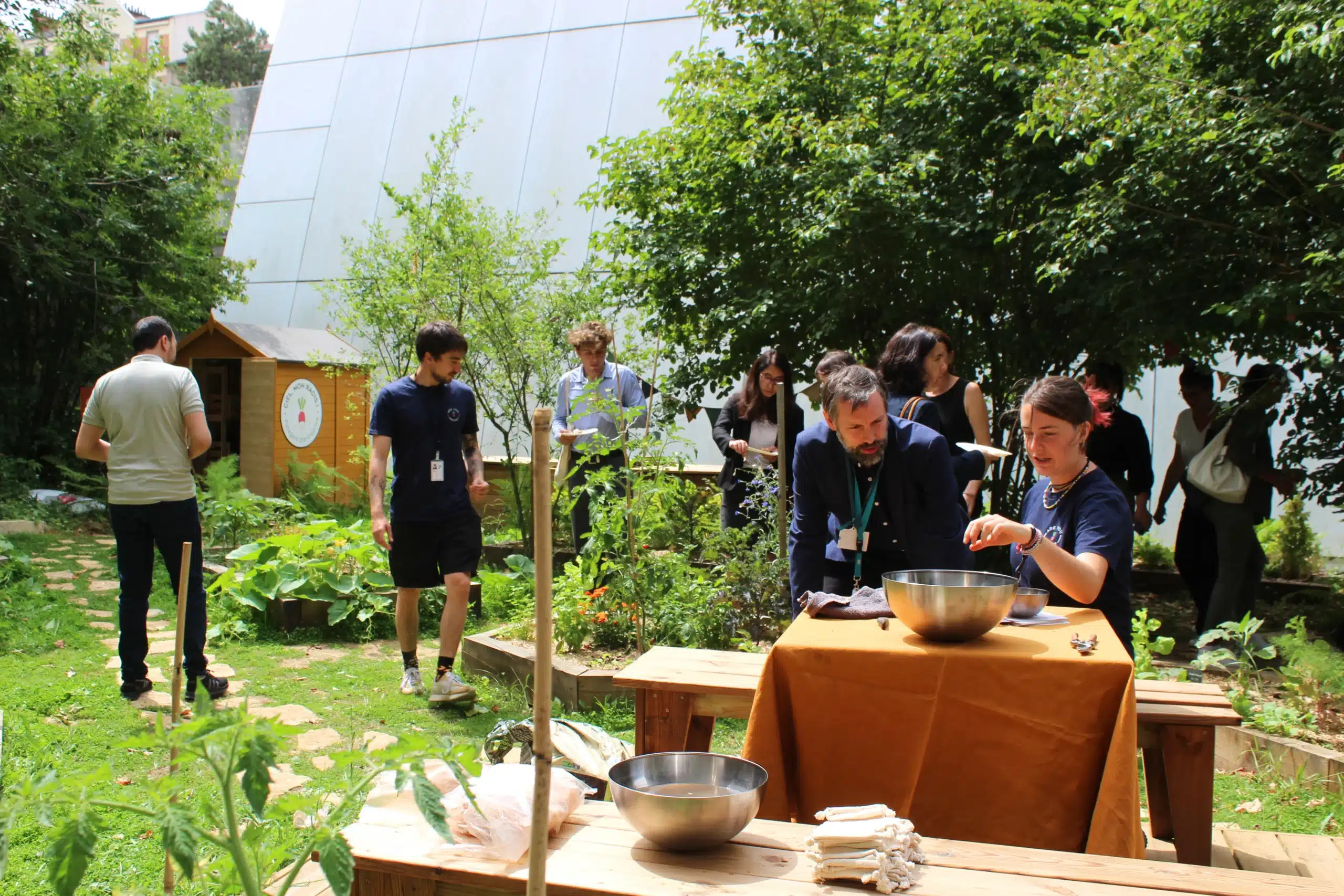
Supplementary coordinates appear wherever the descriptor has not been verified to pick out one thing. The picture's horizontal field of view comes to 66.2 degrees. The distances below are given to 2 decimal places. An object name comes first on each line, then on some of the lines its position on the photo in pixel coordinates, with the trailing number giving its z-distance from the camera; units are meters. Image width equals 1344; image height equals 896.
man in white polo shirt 4.87
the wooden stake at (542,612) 1.48
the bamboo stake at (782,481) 5.45
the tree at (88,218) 12.67
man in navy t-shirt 4.95
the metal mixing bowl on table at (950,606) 2.60
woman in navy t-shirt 3.10
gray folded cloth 3.07
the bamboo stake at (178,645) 2.49
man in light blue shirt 5.98
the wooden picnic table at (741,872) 1.94
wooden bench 2.89
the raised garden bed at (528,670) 4.92
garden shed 12.55
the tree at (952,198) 5.50
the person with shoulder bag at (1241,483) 5.58
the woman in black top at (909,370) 4.79
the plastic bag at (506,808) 2.11
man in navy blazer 3.55
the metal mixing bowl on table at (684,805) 2.03
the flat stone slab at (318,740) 4.39
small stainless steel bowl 3.01
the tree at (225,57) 43.00
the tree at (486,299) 8.48
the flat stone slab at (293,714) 4.75
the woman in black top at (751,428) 6.29
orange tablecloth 2.50
